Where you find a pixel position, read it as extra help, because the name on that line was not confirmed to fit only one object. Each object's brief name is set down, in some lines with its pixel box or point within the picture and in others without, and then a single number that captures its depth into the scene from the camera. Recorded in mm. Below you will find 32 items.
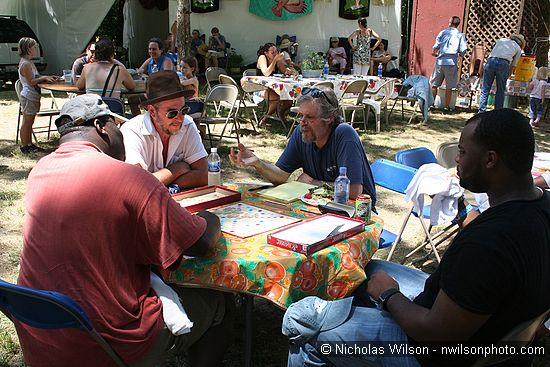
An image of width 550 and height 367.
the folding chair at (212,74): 10500
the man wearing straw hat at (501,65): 10484
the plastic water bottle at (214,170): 3092
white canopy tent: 16878
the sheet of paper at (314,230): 2244
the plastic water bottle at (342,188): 2844
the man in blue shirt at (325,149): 3184
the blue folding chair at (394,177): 3594
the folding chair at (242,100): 8878
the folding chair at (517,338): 1642
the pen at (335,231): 2311
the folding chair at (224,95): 7777
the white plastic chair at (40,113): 7204
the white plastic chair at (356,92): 8805
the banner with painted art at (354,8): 17420
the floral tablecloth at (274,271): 2102
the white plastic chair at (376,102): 9227
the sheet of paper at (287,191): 2891
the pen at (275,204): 2785
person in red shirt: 1756
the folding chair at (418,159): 3971
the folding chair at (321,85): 8427
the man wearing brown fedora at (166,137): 3139
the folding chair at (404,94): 10134
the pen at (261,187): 3100
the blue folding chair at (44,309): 1604
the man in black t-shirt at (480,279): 1582
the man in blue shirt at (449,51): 11547
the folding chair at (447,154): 4195
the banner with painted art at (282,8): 17344
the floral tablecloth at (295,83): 8609
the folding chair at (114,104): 6043
